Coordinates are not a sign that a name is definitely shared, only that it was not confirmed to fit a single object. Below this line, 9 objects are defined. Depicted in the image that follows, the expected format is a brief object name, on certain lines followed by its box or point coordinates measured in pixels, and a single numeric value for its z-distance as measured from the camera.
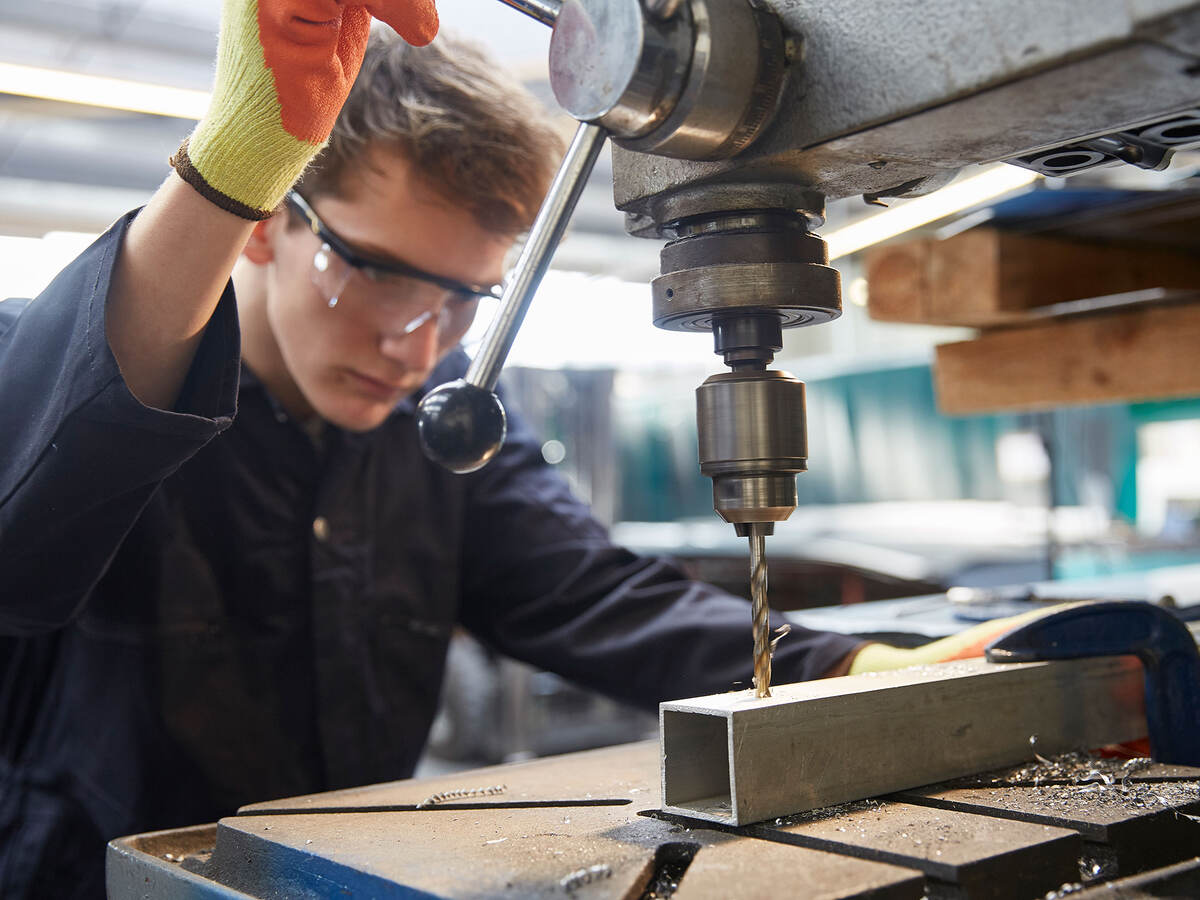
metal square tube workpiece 0.77
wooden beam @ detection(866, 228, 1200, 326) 1.82
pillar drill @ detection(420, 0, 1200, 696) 0.60
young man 0.93
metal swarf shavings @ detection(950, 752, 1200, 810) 0.81
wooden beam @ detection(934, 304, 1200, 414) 1.83
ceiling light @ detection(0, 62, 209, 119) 1.40
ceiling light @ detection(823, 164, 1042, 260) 1.46
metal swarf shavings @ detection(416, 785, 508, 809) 0.90
